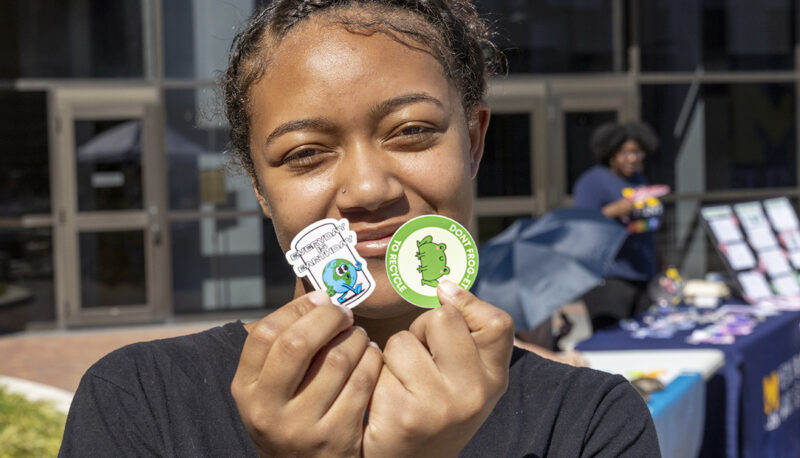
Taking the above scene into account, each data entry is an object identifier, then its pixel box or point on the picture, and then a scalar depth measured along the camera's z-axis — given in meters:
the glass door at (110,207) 9.95
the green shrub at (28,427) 3.71
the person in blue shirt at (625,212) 5.59
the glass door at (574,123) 10.81
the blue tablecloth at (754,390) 4.05
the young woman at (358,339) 1.13
